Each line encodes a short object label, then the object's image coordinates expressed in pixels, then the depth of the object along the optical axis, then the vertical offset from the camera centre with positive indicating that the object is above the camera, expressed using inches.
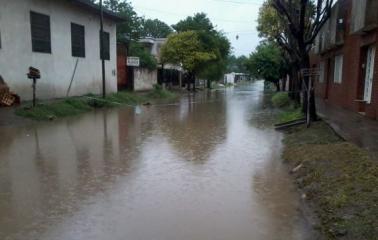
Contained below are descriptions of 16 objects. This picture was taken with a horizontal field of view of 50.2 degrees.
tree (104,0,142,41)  1635.1 +188.5
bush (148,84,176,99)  1280.4 -87.5
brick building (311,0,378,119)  502.3 +20.2
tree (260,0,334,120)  523.3 +58.9
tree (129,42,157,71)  1467.8 +37.8
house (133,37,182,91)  1430.9 -31.8
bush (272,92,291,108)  909.4 -75.9
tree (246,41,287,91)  1632.6 +15.0
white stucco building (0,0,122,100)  721.0 +41.8
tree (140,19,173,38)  2871.8 +272.7
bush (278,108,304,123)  592.2 -74.7
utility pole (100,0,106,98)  914.1 +81.0
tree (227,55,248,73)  5644.7 +32.1
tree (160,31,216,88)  1648.6 +63.8
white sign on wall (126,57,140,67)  1154.0 +14.4
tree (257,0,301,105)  862.6 +115.5
